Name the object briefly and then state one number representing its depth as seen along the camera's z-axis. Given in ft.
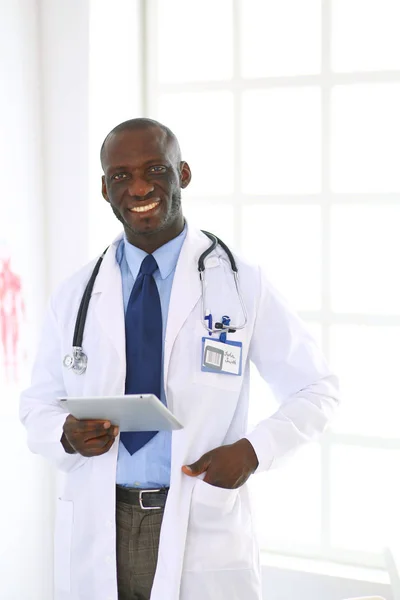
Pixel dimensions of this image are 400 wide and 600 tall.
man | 9.14
